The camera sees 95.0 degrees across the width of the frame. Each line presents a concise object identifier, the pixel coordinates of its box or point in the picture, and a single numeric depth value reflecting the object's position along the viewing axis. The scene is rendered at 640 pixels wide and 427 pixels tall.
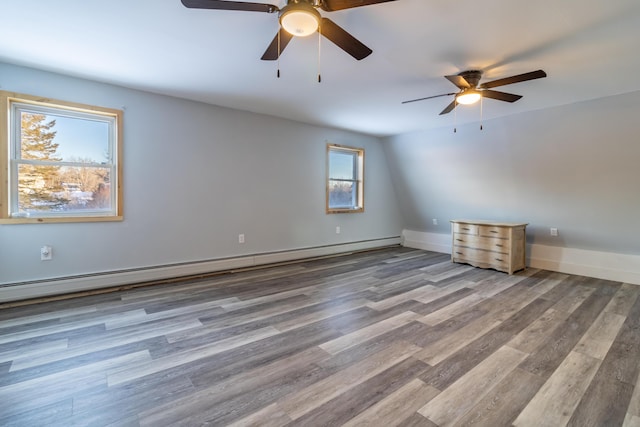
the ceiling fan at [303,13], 1.57
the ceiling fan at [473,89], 2.67
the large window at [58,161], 2.99
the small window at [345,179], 5.55
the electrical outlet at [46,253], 3.11
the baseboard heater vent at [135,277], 3.04
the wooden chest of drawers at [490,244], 4.46
